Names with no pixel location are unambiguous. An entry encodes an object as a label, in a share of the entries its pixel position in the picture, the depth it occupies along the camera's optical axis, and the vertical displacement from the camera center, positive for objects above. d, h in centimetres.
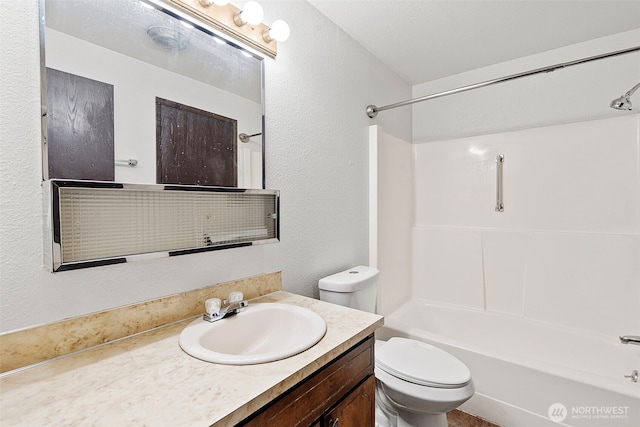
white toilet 133 -76
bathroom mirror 82 +40
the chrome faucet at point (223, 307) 106 -36
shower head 178 +61
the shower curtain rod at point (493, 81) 148 +70
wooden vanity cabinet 73 -53
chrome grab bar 242 +20
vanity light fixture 110 +72
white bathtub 150 -95
